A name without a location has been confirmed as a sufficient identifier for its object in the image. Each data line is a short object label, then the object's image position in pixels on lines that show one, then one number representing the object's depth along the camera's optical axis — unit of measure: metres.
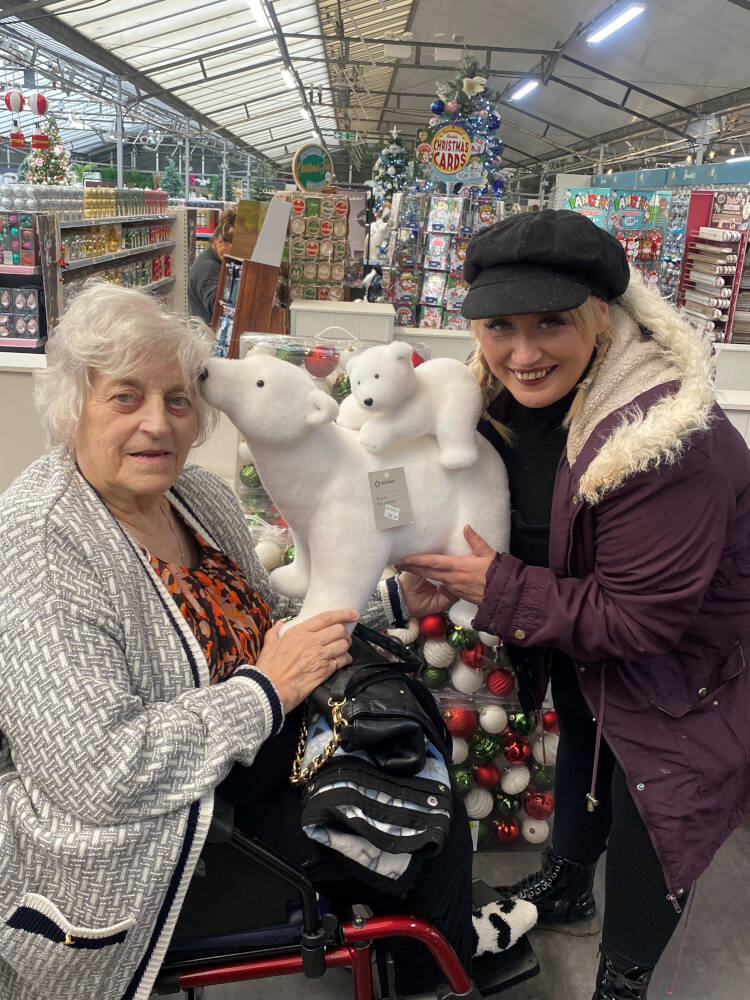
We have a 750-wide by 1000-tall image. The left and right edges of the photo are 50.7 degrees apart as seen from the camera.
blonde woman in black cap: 1.18
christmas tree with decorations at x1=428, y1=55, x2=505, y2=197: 5.81
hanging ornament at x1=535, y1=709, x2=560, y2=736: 2.13
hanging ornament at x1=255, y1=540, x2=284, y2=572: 2.04
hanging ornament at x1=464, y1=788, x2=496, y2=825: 2.12
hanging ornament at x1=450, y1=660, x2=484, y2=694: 2.03
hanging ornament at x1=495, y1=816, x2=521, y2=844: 2.18
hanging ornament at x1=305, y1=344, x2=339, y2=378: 2.01
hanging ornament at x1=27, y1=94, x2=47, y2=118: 9.45
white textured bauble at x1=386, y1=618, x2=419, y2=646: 2.05
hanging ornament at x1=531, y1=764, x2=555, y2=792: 2.12
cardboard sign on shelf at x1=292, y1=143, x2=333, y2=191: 5.09
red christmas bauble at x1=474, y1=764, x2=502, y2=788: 2.10
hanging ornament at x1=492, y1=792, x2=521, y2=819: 2.14
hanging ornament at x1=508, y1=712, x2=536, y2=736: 2.09
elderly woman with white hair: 1.07
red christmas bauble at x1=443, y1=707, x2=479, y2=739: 2.07
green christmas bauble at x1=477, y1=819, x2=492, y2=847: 2.19
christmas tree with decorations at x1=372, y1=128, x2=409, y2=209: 8.14
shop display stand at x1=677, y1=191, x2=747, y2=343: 5.58
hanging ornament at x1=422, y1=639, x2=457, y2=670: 2.02
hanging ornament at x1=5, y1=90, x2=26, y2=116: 9.33
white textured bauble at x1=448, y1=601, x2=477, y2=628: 1.57
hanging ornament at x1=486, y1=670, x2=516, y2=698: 2.03
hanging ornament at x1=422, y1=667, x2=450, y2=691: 2.05
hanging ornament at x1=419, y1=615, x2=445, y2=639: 2.00
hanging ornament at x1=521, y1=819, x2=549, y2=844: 2.19
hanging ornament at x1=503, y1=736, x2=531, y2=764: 2.09
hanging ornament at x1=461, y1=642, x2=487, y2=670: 2.01
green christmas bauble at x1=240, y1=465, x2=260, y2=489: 2.14
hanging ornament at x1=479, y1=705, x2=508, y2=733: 2.05
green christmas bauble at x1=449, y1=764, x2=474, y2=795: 2.06
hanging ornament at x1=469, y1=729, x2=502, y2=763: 2.08
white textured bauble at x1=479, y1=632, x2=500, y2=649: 1.85
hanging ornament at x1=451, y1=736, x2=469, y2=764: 2.08
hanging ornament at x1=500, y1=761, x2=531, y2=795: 2.12
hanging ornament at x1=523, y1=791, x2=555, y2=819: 2.16
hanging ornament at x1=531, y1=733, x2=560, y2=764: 2.12
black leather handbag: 1.25
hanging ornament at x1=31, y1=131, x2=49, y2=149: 7.85
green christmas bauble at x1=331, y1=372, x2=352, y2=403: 1.96
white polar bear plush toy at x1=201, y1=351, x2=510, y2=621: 1.32
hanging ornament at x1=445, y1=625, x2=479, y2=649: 1.97
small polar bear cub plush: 1.35
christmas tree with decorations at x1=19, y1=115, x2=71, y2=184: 8.02
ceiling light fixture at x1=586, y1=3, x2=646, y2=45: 9.02
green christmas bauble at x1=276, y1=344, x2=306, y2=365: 2.00
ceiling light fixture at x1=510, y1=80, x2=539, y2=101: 14.60
